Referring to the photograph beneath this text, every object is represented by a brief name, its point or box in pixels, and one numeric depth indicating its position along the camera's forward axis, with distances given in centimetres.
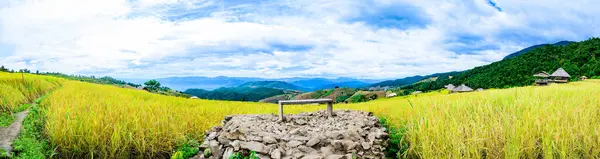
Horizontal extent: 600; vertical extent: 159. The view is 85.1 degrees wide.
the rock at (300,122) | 902
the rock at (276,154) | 612
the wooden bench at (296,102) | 884
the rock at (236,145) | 658
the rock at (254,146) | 639
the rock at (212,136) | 751
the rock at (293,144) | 662
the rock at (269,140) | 673
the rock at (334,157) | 613
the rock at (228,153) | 661
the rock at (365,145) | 661
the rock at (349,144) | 653
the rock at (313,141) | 664
